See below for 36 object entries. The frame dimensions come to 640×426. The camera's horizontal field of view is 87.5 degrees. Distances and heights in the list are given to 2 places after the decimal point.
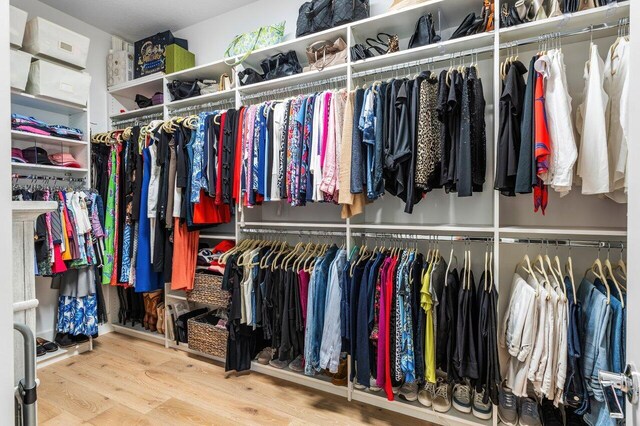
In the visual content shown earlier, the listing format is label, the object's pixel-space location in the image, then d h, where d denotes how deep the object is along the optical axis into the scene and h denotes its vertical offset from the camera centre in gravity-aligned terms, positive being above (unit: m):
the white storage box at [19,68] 2.39 +1.04
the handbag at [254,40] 2.57 +1.33
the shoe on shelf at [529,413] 1.78 -1.12
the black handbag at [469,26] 1.87 +1.03
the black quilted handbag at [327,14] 2.19 +1.32
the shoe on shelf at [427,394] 2.00 -1.14
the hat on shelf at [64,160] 2.79 +0.43
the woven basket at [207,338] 2.56 -1.01
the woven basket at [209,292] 2.61 -0.66
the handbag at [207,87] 2.86 +1.06
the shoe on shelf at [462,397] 1.94 -1.13
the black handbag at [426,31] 1.99 +1.06
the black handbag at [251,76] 2.58 +1.03
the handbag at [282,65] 2.45 +1.07
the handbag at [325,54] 2.23 +1.07
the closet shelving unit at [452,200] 1.77 +0.04
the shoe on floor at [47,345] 2.65 -1.07
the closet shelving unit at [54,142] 2.61 +0.58
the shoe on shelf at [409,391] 2.04 -1.14
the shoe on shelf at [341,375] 2.21 -1.13
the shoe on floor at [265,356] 2.50 -1.12
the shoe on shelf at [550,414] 1.77 -1.12
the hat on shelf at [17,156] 2.50 +0.42
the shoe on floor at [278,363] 2.44 -1.14
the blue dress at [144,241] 2.78 -0.26
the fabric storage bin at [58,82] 2.56 +1.04
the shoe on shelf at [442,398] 1.96 -1.14
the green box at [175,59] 2.98 +1.36
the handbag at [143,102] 3.21 +1.05
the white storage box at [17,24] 2.35 +1.33
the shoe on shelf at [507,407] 1.82 -1.11
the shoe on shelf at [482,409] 1.86 -1.14
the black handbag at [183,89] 2.90 +1.06
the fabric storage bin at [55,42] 2.55 +1.34
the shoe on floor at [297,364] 2.38 -1.13
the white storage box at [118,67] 3.33 +1.43
